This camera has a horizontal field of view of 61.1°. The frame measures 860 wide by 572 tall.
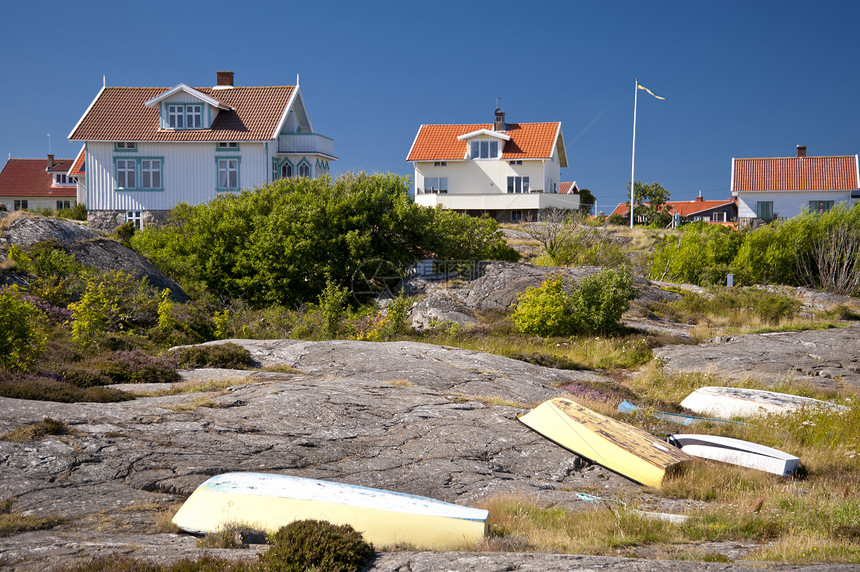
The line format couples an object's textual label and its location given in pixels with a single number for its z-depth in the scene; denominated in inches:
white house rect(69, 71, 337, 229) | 1572.3
